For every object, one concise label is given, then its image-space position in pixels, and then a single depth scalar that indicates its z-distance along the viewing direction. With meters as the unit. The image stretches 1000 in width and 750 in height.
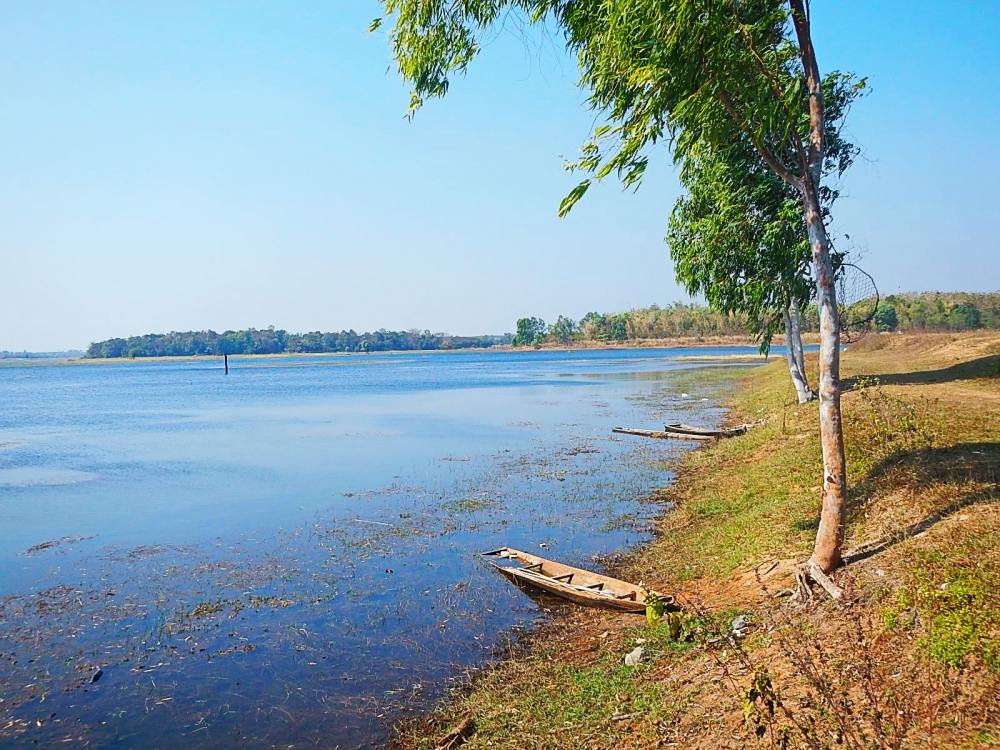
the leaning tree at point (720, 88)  8.67
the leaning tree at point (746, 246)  23.50
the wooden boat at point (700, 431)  28.67
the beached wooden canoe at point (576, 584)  11.48
